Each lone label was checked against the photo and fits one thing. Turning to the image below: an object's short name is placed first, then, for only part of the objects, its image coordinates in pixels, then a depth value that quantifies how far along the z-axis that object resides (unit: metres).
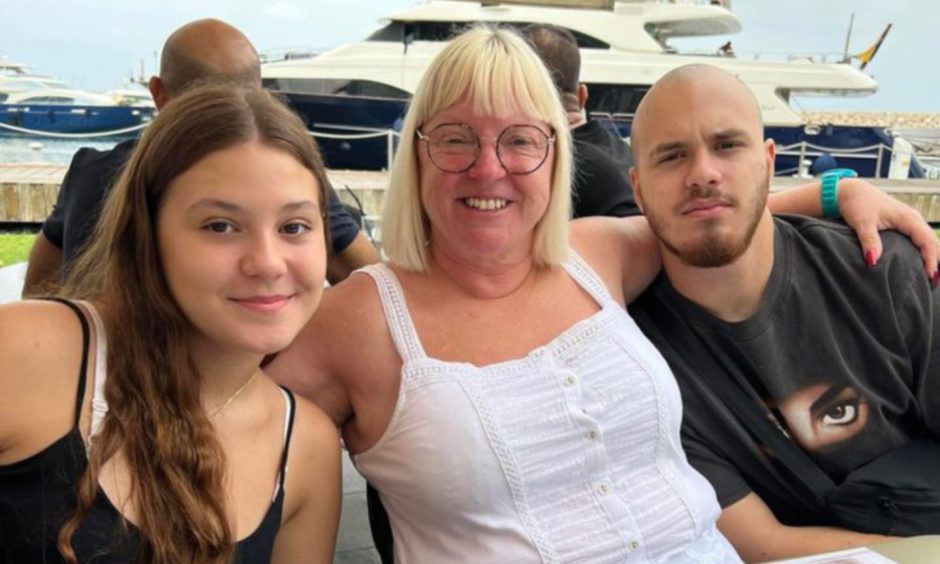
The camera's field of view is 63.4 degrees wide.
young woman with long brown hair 1.13
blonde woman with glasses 1.52
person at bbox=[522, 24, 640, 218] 2.50
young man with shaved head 1.88
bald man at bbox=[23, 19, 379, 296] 2.53
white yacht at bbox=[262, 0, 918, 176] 14.99
